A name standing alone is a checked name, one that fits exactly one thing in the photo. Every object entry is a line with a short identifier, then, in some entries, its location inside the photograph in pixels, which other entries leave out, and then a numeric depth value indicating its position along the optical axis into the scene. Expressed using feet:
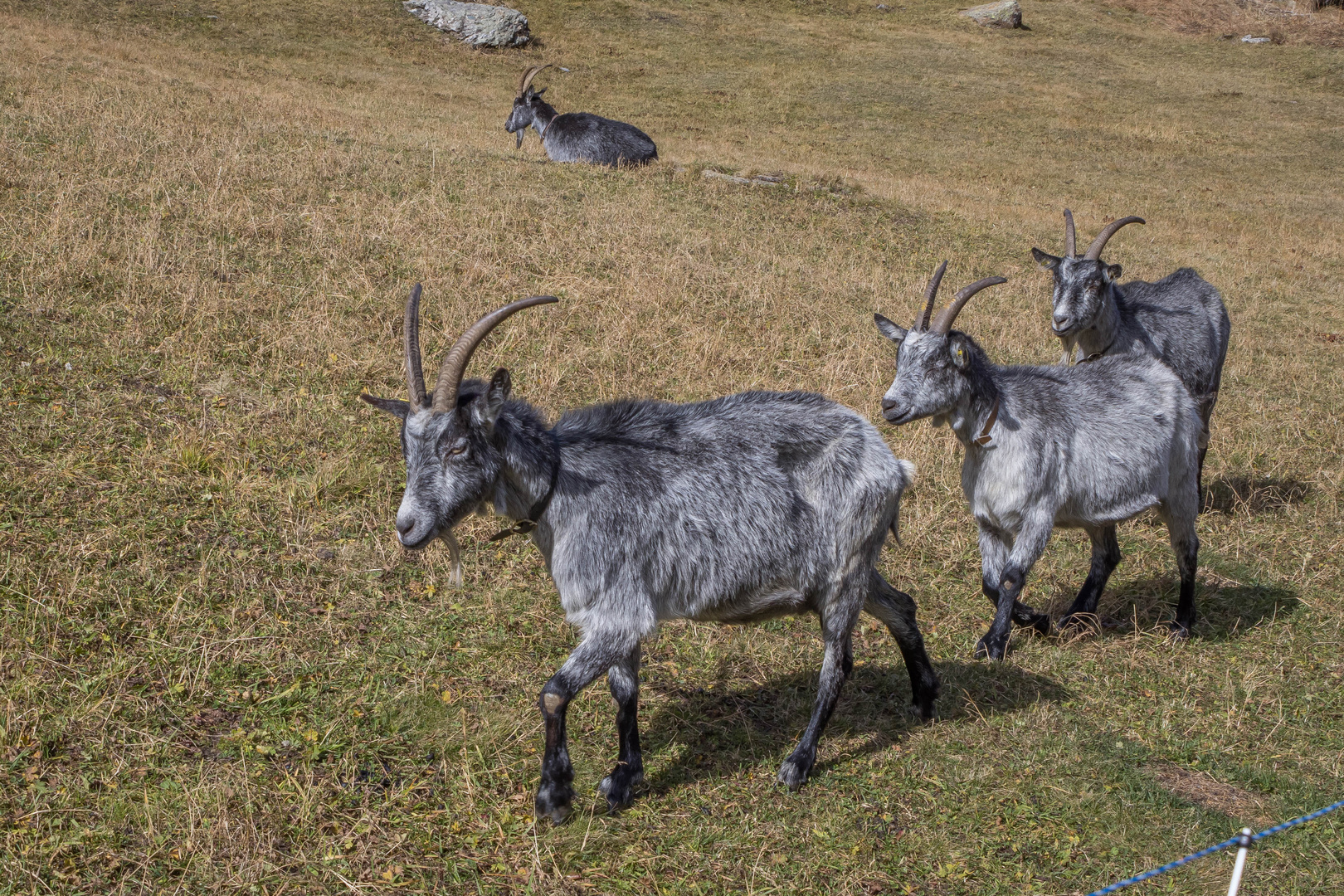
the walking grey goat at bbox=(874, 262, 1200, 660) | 24.29
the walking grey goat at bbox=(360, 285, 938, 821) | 16.52
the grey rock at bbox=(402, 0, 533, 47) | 120.57
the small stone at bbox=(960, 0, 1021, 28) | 153.89
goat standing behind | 34.37
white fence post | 11.50
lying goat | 69.00
